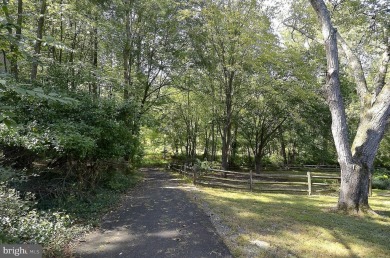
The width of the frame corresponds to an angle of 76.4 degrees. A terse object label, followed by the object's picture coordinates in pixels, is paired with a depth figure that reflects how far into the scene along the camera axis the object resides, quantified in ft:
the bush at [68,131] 18.08
